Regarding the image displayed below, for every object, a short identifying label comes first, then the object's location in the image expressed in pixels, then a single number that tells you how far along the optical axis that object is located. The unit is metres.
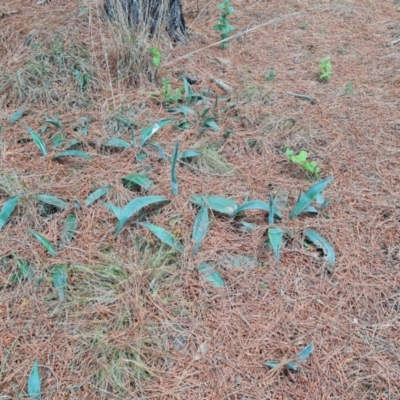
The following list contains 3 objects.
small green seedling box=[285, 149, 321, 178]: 1.77
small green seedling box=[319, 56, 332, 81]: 2.42
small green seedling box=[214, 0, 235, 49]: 2.71
